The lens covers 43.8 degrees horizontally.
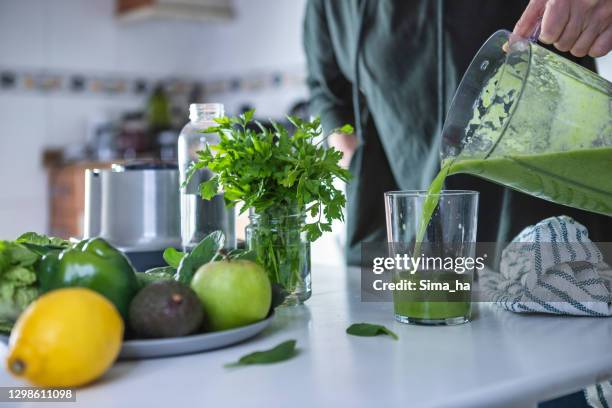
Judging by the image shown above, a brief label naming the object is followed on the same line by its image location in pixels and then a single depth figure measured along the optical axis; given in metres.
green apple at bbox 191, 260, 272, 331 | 0.80
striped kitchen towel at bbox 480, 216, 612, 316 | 0.93
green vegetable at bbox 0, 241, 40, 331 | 0.79
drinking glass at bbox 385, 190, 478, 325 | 0.90
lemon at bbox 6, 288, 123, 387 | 0.63
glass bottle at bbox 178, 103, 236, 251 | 1.21
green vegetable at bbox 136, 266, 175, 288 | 0.86
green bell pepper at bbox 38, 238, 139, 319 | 0.76
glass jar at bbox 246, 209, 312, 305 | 1.01
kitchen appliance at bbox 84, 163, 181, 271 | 1.27
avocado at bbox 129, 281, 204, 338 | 0.75
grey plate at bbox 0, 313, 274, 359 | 0.74
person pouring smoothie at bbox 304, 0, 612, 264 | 1.54
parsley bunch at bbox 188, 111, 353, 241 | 0.96
